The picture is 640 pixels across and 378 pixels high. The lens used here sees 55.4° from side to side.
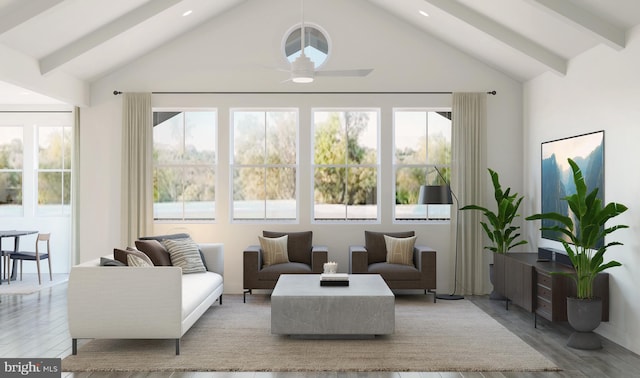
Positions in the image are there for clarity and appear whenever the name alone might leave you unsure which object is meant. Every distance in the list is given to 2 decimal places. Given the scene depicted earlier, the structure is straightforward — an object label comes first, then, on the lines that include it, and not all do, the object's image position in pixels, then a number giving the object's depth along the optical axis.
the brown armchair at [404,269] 8.00
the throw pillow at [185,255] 7.34
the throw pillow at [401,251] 8.33
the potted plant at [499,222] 8.06
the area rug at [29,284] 8.42
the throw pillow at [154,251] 7.00
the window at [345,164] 9.04
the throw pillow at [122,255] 5.85
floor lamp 8.19
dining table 8.74
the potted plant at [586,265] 5.70
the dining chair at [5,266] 9.04
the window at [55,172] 10.46
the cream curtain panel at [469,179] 8.77
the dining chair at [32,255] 8.96
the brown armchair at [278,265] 7.96
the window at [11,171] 10.52
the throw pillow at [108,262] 5.66
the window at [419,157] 9.04
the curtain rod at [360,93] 8.90
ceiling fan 6.12
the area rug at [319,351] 5.11
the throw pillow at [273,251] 8.27
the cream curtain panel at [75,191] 9.03
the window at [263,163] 9.05
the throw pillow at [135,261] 5.81
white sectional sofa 5.43
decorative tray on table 6.57
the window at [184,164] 9.03
